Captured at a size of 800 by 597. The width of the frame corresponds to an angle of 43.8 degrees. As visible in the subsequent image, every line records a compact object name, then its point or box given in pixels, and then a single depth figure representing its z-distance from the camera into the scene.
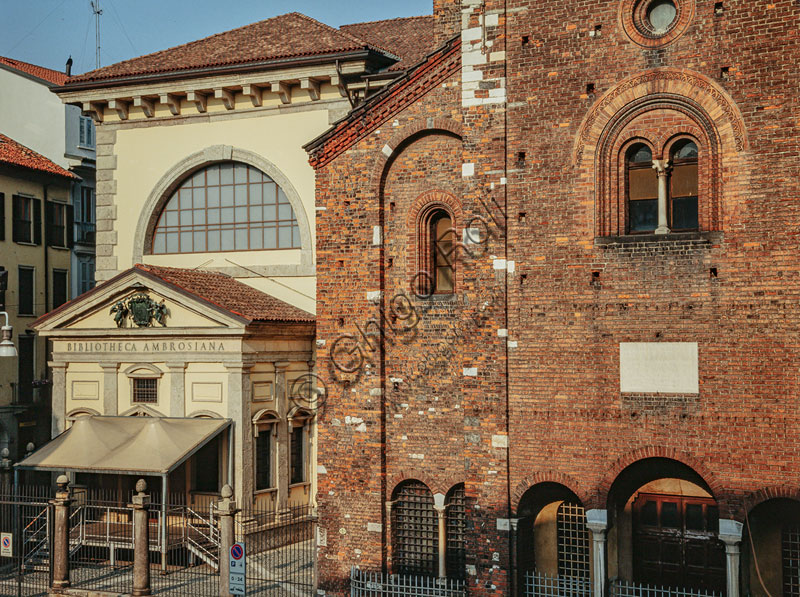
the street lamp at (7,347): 17.62
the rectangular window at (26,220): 30.46
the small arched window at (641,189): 16.08
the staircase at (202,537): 19.69
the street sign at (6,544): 19.52
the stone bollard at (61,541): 18.72
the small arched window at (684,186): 15.80
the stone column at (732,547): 14.97
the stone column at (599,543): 15.81
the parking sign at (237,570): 16.25
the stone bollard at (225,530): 17.47
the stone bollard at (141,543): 18.00
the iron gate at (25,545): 19.11
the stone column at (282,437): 21.88
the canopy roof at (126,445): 19.91
